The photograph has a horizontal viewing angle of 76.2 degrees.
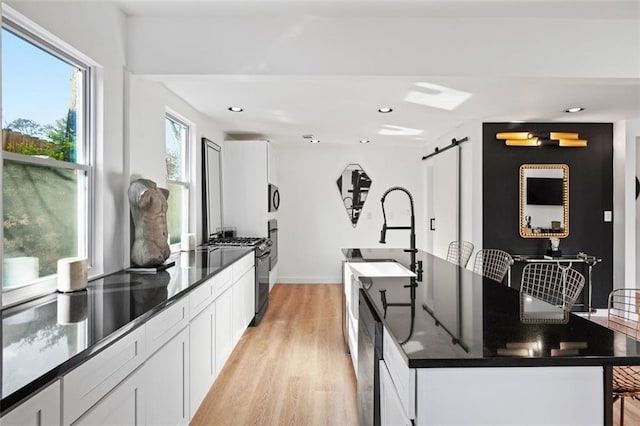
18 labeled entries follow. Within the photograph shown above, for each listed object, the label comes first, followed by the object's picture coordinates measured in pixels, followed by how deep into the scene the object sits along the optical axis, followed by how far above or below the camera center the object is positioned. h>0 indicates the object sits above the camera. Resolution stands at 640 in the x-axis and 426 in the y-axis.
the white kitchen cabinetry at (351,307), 2.79 -0.73
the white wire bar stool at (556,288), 2.29 -0.63
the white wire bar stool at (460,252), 4.41 -0.46
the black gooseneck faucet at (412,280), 1.63 -0.39
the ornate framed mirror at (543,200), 5.12 +0.15
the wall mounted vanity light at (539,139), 5.01 +0.89
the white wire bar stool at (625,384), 1.84 -0.81
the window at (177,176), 3.96 +0.37
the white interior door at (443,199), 5.63 +0.19
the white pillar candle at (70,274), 1.99 -0.31
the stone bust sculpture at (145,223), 2.67 -0.07
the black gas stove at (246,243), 4.55 -0.35
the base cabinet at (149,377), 1.13 -0.64
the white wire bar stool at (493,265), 3.58 -0.52
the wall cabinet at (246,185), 5.59 +0.37
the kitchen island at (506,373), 1.13 -0.45
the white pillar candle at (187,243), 3.88 -0.30
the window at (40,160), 1.83 +0.26
